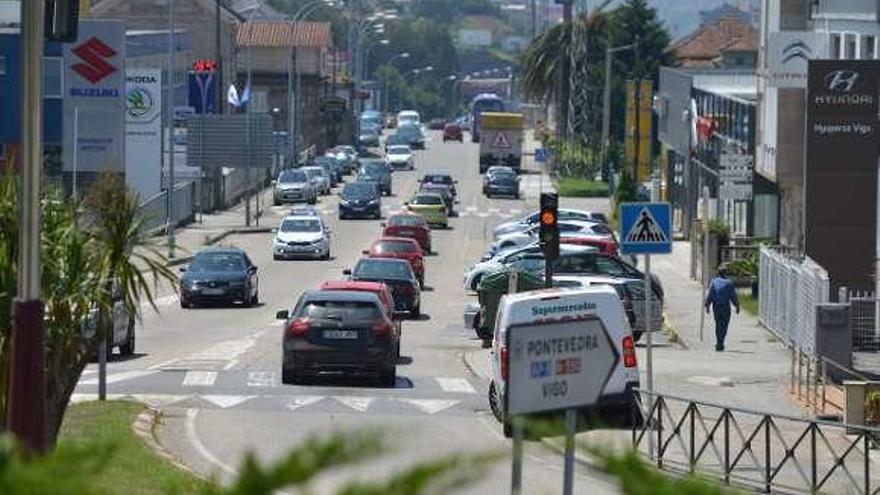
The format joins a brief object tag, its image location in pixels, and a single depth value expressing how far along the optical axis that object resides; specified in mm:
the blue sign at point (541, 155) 105875
